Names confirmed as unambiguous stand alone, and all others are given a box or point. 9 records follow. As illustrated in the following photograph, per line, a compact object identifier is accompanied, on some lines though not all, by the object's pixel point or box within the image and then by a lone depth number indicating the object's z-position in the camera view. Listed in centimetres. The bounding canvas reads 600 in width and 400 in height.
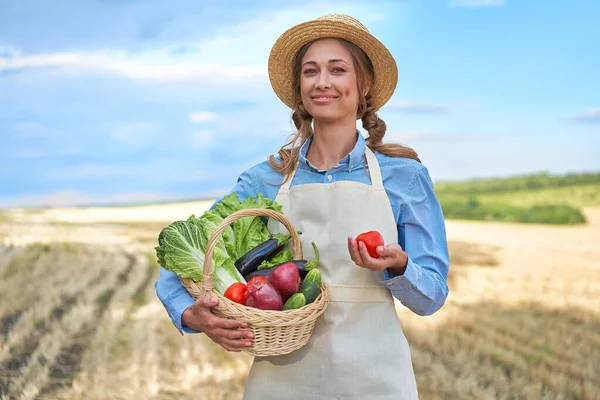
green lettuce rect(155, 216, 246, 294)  284
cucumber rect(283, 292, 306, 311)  262
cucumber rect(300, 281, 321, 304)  269
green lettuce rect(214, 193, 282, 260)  304
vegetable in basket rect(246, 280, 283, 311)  258
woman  290
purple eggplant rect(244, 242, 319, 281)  285
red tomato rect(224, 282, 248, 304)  267
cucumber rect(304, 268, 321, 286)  272
